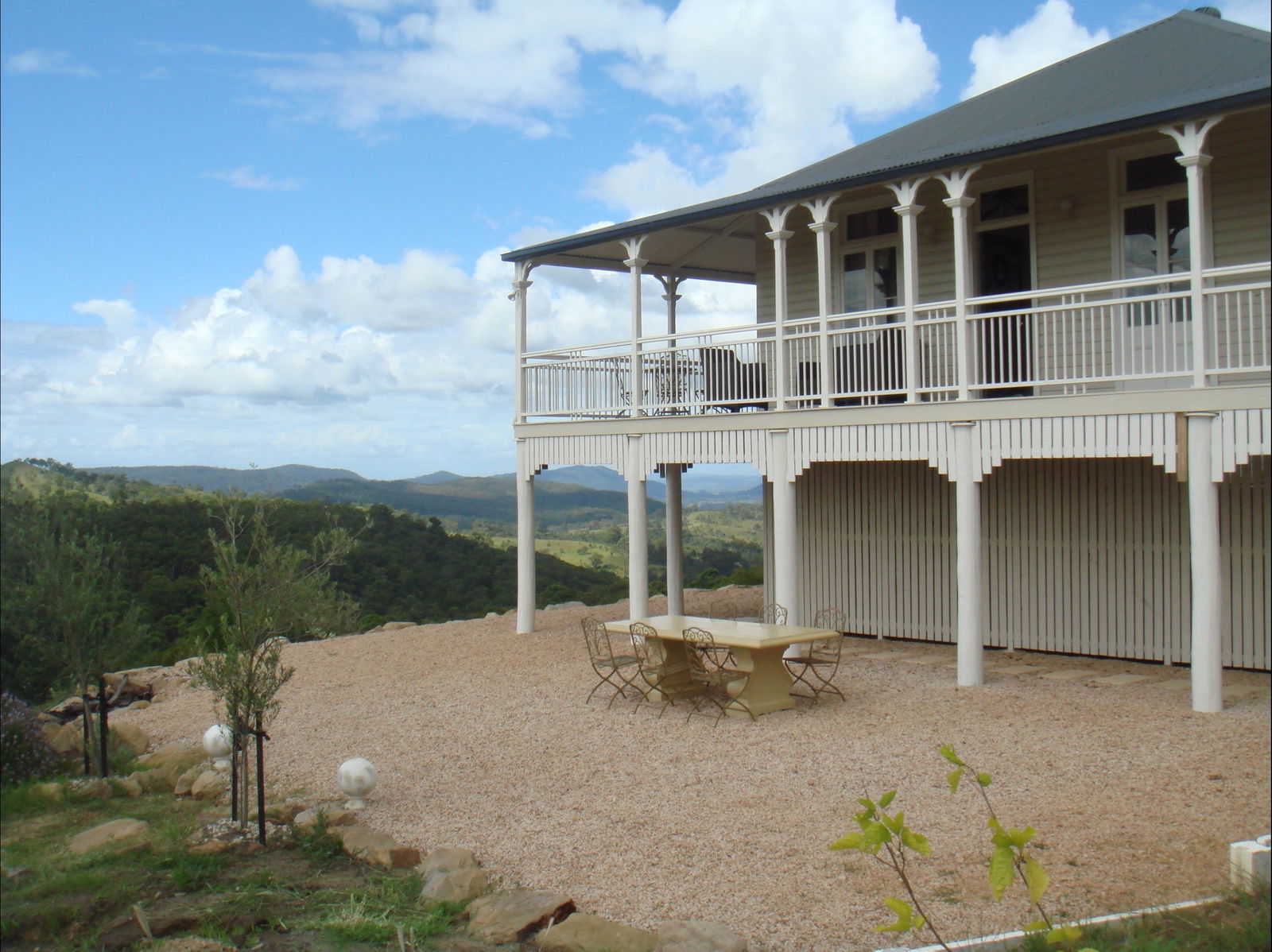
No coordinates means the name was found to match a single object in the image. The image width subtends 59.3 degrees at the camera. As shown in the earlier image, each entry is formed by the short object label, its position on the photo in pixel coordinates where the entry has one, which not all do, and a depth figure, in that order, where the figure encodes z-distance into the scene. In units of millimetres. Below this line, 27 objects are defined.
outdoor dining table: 9914
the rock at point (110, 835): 7301
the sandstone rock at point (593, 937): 5320
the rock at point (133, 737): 10438
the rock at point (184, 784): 8828
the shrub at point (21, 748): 9133
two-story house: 9555
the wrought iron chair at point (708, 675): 10156
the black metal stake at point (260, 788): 7305
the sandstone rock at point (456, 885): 6156
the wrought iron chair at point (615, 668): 10809
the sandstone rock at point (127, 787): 8867
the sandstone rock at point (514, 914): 5664
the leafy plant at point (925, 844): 3963
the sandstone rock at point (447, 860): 6547
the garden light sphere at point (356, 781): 7926
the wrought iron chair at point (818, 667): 10500
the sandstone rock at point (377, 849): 6801
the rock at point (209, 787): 8602
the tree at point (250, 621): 7555
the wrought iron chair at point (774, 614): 11969
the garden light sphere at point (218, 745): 9172
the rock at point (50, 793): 8617
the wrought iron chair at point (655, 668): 10484
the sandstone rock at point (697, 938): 5188
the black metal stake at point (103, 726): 9078
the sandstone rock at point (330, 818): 7547
